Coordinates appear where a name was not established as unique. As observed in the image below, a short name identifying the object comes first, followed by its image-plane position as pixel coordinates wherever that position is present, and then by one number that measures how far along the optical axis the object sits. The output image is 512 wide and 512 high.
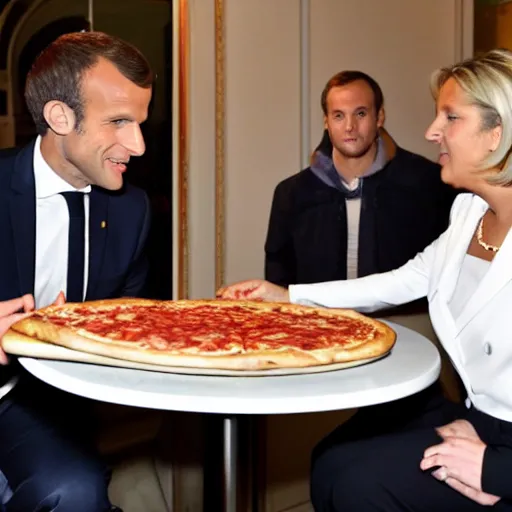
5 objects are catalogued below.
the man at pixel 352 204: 2.80
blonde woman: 1.64
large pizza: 1.47
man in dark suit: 2.20
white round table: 1.31
